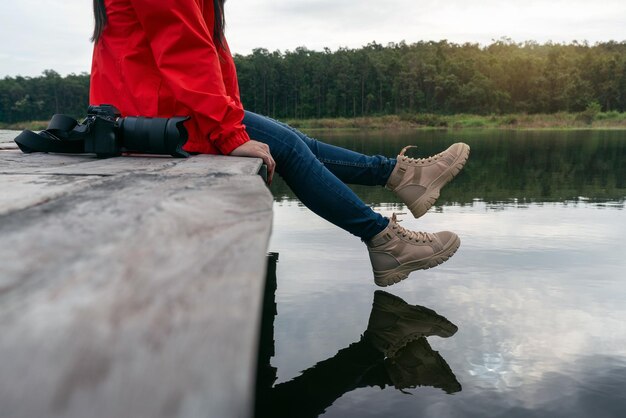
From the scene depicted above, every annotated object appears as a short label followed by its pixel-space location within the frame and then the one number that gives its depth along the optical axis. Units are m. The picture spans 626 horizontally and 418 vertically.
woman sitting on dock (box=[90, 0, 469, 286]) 2.06
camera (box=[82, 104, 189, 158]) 1.97
